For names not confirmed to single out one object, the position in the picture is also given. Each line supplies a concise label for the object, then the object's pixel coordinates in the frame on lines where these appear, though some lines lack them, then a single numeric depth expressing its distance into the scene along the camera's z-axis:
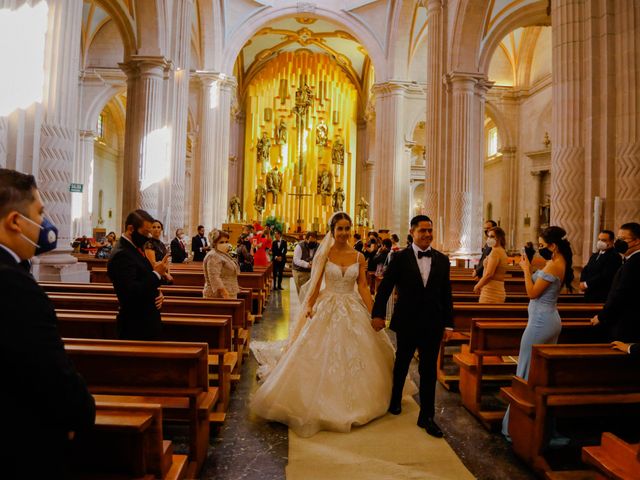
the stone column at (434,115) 14.35
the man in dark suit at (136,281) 3.28
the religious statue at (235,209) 24.51
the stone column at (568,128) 7.48
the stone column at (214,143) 20.53
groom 3.93
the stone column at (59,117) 6.54
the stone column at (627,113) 6.82
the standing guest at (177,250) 11.01
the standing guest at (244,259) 10.06
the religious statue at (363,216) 25.48
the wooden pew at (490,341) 4.31
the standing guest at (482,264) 7.46
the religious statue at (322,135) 31.34
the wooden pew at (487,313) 5.23
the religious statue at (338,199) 30.91
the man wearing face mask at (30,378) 1.29
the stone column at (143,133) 11.63
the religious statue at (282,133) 31.05
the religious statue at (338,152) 31.22
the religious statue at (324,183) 31.12
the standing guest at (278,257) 13.64
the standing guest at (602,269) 5.42
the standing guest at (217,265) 5.79
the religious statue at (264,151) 30.92
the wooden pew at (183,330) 4.10
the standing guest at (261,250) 12.92
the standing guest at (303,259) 7.71
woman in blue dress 3.64
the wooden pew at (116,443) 1.94
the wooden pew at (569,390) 3.26
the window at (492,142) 25.97
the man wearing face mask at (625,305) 3.41
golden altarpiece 31.38
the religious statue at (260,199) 30.34
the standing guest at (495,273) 5.51
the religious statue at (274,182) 30.83
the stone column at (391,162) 21.50
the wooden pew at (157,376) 3.10
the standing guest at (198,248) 12.51
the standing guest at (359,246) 12.00
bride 3.92
